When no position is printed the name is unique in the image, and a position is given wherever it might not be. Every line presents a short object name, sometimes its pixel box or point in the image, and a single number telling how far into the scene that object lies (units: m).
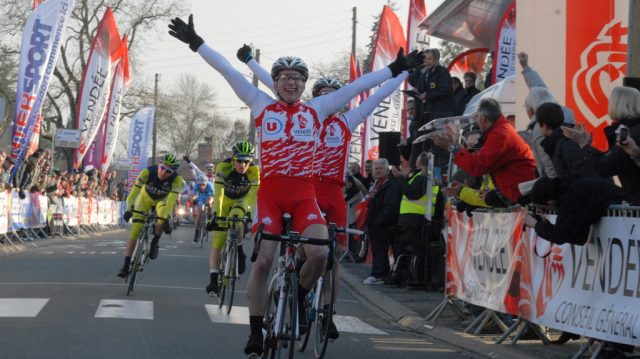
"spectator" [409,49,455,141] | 17.56
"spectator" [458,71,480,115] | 18.80
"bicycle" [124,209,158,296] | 15.40
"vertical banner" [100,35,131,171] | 43.38
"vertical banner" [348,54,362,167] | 35.62
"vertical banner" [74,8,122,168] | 39.66
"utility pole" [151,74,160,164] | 104.26
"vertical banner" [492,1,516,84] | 20.75
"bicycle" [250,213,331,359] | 8.20
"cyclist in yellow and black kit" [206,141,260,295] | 14.13
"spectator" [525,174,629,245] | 8.68
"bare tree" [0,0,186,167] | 64.38
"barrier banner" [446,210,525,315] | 10.91
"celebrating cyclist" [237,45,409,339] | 10.74
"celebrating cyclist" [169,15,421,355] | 8.67
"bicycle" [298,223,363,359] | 9.57
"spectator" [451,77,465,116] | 18.36
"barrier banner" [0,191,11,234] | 23.75
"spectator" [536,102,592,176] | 9.36
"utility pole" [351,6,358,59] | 68.12
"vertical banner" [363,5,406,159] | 29.95
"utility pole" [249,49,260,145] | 77.91
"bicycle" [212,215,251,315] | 13.27
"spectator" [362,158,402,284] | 18.41
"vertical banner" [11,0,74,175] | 27.28
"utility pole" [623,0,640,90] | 11.55
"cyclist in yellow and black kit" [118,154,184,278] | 16.44
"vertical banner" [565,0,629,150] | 13.46
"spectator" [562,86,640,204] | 8.95
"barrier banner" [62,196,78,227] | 35.25
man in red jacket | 10.69
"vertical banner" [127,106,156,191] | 52.16
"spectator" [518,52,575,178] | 10.09
